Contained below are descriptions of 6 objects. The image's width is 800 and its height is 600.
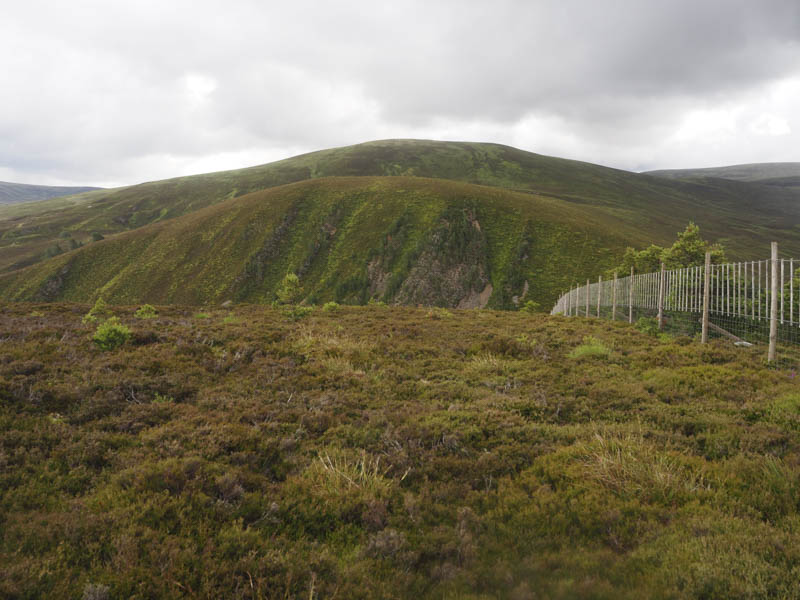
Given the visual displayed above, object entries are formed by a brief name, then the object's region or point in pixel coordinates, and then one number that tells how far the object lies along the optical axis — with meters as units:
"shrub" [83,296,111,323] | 17.17
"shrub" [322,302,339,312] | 21.80
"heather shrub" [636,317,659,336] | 15.57
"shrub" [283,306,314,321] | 18.18
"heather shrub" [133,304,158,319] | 16.74
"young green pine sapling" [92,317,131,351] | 10.17
